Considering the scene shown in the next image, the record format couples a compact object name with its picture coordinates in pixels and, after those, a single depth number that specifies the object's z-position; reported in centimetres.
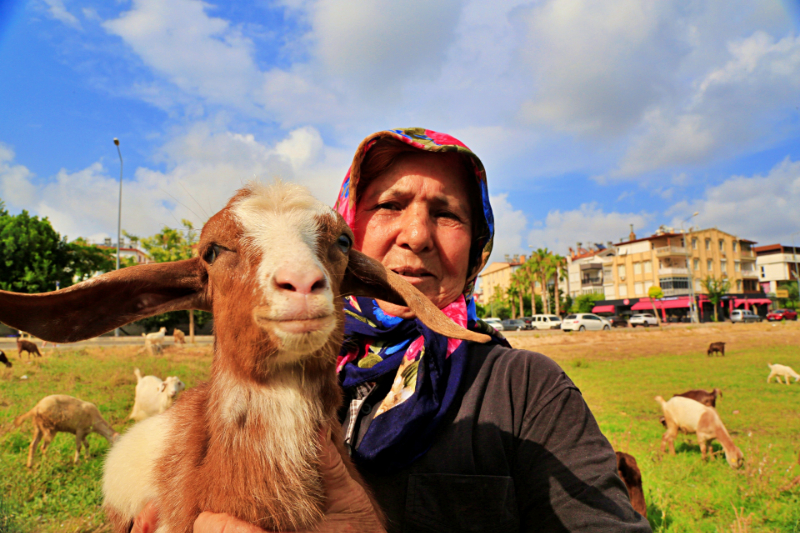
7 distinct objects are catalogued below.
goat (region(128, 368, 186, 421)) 590
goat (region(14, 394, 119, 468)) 509
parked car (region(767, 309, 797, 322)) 4366
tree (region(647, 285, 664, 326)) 4969
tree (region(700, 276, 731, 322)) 5116
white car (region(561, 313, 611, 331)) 3409
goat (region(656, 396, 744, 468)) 592
